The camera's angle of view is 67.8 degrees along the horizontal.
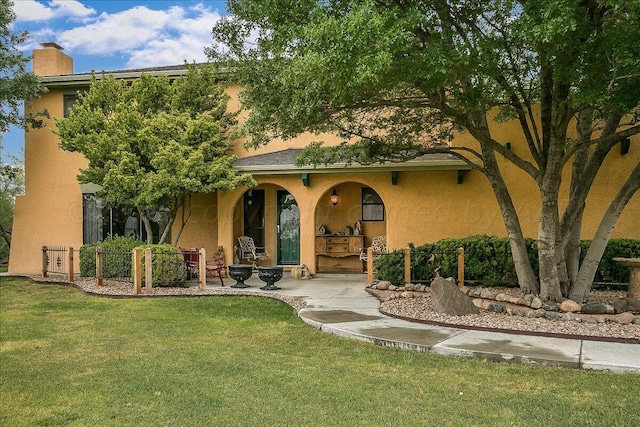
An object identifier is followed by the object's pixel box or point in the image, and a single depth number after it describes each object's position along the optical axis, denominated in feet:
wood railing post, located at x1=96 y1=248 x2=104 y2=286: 39.17
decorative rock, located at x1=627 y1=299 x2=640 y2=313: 25.63
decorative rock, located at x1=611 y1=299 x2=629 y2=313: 25.39
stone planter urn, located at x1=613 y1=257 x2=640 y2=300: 28.17
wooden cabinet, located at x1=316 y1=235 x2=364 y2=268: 47.83
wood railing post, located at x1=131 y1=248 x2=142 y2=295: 35.01
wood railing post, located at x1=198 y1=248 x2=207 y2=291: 36.29
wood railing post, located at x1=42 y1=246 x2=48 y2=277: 46.57
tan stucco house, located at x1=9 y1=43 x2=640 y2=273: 40.57
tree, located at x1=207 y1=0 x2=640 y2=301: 18.38
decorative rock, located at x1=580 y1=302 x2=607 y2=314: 25.07
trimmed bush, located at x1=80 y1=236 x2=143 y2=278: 40.86
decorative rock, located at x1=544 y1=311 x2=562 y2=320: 23.93
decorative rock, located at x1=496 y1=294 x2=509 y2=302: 28.87
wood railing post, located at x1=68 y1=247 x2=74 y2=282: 43.14
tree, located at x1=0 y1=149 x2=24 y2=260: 55.26
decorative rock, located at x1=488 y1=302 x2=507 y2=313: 25.77
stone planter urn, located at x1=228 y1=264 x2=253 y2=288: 37.47
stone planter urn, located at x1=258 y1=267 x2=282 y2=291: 36.09
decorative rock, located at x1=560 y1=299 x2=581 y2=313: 25.14
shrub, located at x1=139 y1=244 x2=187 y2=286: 37.29
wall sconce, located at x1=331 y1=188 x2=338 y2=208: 48.57
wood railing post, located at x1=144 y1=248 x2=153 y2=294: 35.19
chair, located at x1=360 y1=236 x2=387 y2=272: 45.79
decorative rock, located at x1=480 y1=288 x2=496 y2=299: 30.37
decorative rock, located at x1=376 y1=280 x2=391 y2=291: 34.96
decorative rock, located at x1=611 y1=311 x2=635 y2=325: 23.07
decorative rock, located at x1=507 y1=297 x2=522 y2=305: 27.73
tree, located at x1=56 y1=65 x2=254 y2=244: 40.65
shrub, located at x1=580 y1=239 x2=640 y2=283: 34.37
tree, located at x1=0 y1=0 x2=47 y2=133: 45.98
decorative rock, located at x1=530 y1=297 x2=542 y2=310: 26.09
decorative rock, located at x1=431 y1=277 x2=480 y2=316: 24.93
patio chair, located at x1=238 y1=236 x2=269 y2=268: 48.49
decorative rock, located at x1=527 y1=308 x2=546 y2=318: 24.59
